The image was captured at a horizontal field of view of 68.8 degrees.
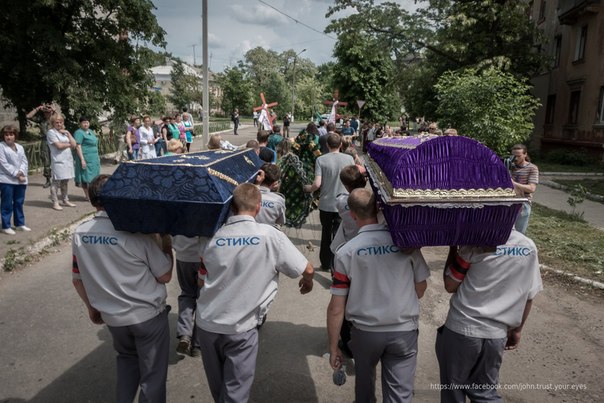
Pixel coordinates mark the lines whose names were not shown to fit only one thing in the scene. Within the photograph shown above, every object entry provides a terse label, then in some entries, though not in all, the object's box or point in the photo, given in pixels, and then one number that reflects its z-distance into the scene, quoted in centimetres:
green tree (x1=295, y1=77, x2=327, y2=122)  7175
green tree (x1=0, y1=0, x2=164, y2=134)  1420
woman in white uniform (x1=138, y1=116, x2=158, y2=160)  1295
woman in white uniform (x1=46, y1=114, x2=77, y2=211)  845
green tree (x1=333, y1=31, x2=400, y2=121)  3569
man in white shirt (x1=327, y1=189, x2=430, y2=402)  271
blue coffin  273
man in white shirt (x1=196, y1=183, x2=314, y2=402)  277
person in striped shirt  663
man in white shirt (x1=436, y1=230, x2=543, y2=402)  275
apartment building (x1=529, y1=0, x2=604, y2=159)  1886
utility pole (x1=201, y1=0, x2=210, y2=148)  1528
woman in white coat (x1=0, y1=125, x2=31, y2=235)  709
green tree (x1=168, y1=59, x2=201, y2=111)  5416
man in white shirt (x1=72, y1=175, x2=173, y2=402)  283
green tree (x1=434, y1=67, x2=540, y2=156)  923
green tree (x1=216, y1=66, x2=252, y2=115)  5669
